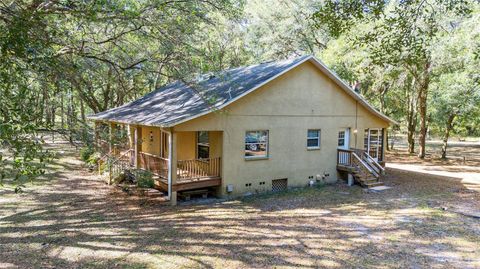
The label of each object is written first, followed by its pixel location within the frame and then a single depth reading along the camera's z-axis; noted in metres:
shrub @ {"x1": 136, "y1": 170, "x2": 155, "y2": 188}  9.86
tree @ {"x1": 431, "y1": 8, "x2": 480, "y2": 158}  17.06
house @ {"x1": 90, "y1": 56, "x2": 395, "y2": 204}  13.27
